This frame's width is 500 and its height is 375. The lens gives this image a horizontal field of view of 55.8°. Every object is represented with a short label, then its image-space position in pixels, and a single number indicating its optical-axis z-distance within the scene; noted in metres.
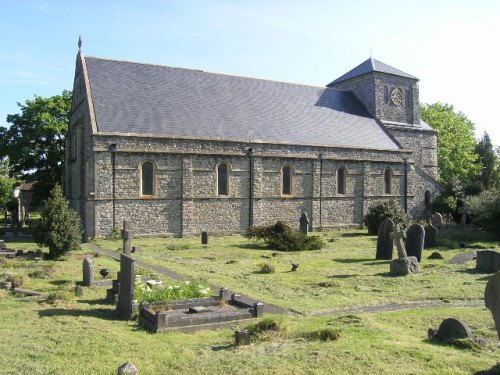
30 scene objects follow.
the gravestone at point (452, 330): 7.97
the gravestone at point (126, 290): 9.98
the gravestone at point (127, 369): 6.47
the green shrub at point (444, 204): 34.59
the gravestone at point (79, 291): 11.95
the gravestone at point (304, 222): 26.12
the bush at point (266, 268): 15.71
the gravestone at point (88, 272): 13.12
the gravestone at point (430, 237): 22.30
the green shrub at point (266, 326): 8.66
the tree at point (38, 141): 34.78
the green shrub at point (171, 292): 10.38
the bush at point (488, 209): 24.72
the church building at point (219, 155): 24.55
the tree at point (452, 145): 50.00
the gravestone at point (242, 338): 8.02
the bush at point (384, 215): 26.56
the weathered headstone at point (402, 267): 15.37
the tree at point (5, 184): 32.78
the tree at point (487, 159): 47.59
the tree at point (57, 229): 17.16
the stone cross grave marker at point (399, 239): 15.96
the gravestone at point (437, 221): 28.68
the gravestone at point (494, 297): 6.19
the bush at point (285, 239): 21.65
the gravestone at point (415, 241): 17.73
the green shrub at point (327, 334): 8.10
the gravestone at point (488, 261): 15.38
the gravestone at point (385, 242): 18.55
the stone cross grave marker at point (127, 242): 12.33
